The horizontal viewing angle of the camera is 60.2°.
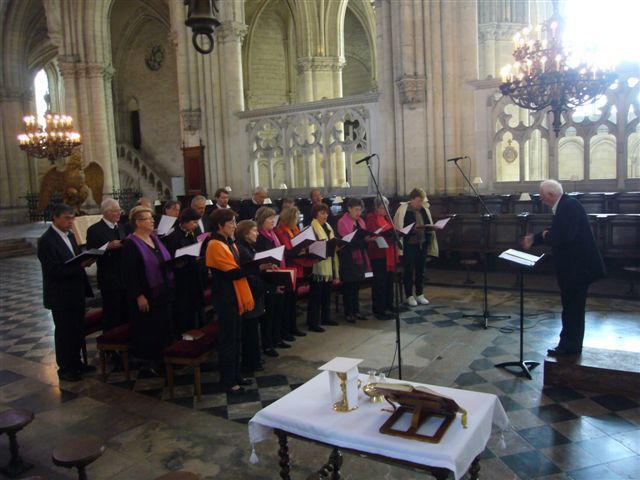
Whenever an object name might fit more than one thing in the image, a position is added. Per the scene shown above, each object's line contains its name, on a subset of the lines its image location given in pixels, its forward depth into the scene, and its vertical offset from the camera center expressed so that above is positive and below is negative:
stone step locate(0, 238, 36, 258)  14.80 -1.40
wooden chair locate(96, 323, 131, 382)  5.02 -1.36
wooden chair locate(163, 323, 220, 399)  4.54 -1.35
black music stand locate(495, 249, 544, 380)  4.57 -0.74
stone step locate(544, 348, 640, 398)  4.24 -1.57
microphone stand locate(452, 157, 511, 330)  6.27 -1.66
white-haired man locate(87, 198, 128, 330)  5.45 -0.75
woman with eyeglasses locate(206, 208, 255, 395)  4.45 -0.84
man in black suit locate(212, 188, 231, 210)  8.34 -0.17
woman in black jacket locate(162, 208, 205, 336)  5.60 -0.92
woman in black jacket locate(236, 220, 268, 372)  4.87 -1.05
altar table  2.20 -1.08
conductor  4.48 -0.70
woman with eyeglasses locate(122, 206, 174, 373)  4.84 -0.84
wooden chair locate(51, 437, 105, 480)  2.83 -1.35
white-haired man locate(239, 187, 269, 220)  8.77 -0.31
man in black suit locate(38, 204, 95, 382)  5.03 -0.87
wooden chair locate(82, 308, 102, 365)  5.71 -1.34
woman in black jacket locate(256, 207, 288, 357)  5.60 -1.20
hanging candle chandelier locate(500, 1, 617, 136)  7.27 +1.30
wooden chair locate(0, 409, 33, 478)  3.37 -1.41
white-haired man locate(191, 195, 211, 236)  6.70 -0.20
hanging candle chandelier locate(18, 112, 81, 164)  17.06 +1.82
